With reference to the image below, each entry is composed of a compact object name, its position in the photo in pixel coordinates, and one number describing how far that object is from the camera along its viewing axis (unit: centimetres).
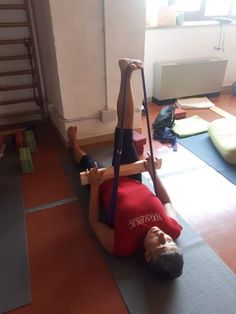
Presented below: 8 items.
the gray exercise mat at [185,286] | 124
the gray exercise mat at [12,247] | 130
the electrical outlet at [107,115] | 255
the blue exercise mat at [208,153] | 222
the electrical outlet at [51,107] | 286
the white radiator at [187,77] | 342
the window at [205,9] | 363
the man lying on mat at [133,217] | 122
